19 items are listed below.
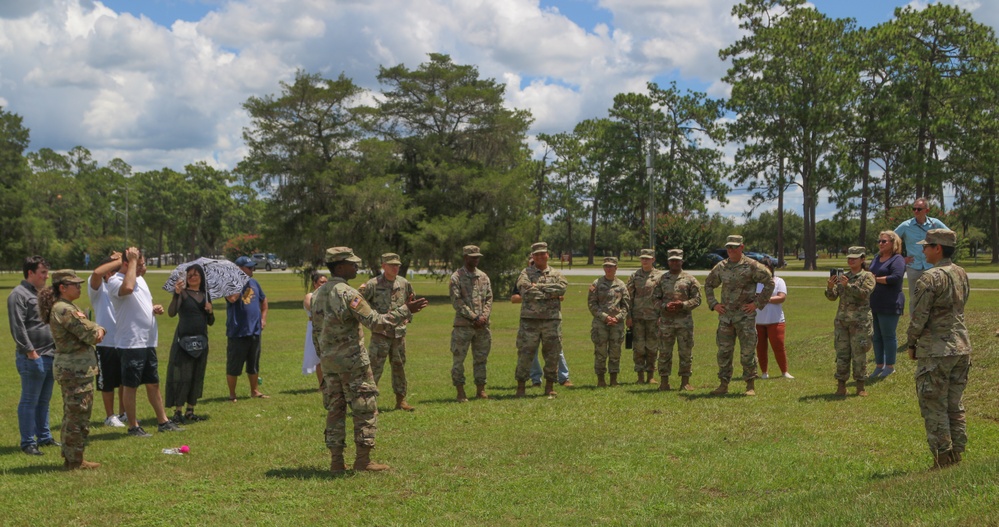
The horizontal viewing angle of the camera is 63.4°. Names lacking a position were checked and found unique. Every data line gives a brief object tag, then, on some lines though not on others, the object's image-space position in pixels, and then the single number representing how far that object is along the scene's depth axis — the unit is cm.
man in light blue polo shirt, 1227
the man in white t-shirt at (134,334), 907
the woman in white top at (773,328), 1258
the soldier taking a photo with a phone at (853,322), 1077
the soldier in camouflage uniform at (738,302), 1108
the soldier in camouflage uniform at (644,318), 1247
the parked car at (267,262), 8175
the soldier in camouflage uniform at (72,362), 770
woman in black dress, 1009
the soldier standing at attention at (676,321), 1192
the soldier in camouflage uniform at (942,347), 686
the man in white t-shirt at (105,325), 894
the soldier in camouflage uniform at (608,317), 1239
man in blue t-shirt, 1162
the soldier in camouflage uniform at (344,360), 749
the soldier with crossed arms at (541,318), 1166
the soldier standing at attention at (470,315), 1138
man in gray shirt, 848
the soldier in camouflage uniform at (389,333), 1085
